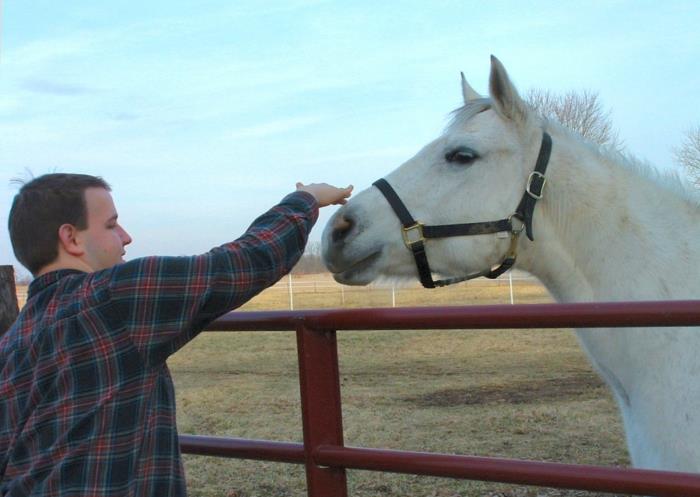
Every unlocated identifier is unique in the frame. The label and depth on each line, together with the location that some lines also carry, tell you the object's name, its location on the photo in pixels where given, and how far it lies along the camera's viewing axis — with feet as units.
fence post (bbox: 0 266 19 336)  10.33
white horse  8.19
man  5.29
